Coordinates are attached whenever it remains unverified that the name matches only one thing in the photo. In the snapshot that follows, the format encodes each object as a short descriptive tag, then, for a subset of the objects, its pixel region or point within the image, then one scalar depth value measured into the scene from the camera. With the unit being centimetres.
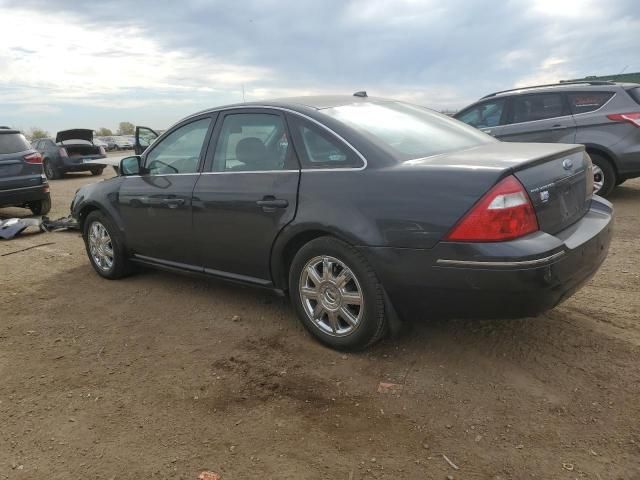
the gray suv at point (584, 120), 727
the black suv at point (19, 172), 869
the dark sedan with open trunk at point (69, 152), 1736
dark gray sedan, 272
